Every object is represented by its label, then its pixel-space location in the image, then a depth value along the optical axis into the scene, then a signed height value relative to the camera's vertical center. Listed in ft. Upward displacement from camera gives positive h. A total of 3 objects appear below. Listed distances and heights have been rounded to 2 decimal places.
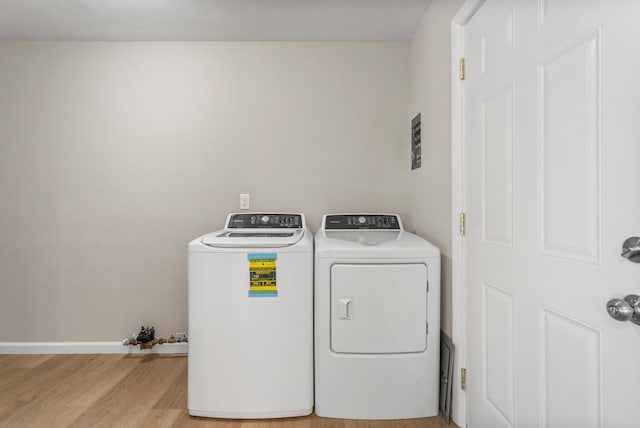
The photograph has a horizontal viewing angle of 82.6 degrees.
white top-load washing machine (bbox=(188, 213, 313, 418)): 5.92 -1.87
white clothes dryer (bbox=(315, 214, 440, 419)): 5.89 -1.89
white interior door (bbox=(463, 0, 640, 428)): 2.83 +0.05
